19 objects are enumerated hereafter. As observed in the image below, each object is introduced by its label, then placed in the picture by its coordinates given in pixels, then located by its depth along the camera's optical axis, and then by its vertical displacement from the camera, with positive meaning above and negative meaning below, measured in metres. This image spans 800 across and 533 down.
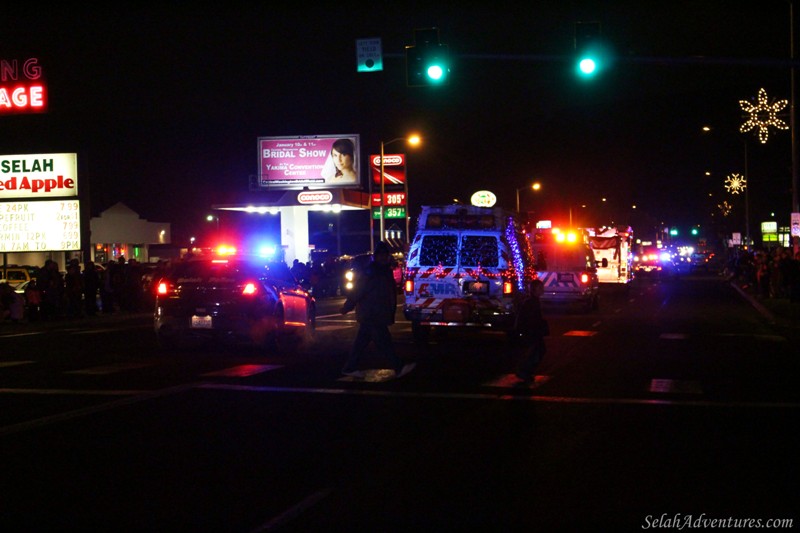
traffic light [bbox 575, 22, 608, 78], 17.72 +3.63
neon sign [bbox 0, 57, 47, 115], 38.19 +6.82
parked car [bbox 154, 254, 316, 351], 17.28 -0.76
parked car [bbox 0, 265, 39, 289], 38.56 -0.34
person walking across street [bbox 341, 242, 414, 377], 13.89 -0.70
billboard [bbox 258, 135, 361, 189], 53.00 +5.24
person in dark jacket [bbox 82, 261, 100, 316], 30.36 -0.72
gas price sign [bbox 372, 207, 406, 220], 54.53 +2.43
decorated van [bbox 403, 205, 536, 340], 18.97 -0.33
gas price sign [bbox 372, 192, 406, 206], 54.12 +3.20
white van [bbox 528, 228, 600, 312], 30.50 -0.57
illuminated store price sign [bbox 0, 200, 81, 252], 35.88 +1.46
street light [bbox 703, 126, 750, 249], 52.15 +2.40
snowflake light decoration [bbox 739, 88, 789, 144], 29.12 +3.94
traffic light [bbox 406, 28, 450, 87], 18.61 +3.66
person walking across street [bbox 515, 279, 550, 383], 13.81 -1.09
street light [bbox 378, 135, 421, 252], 47.04 +5.55
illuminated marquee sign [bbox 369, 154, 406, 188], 52.72 +4.65
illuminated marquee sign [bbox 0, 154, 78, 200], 35.75 +3.25
